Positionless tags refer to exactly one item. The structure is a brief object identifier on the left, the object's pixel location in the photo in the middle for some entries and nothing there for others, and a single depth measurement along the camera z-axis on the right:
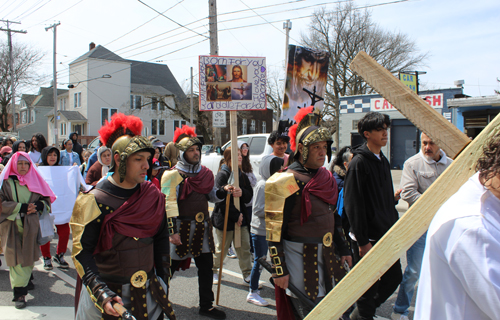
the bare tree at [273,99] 35.47
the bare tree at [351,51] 30.34
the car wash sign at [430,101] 17.11
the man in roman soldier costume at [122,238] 2.30
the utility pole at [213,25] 14.04
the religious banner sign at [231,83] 4.45
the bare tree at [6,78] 40.94
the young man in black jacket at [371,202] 3.20
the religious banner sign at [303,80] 6.85
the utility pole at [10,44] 30.16
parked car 10.29
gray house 51.00
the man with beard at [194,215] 3.91
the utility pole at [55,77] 25.03
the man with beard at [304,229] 2.79
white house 40.66
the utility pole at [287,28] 18.83
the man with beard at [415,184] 3.59
